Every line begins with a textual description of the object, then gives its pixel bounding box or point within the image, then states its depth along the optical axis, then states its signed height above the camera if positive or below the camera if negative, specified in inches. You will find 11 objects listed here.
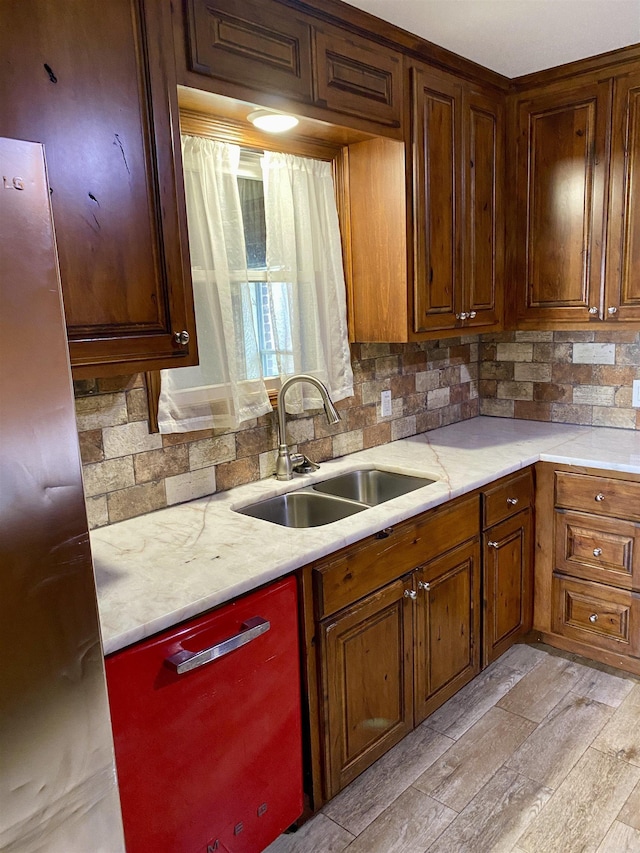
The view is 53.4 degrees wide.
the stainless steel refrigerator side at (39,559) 35.0 -13.3
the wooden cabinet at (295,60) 65.6 +29.5
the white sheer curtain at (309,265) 89.7 +7.5
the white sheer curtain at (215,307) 79.2 +1.6
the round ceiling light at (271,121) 77.8 +24.4
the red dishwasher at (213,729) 52.5 -36.6
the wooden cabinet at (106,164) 51.5 +14.1
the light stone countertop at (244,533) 56.4 -23.8
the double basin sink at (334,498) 87.5 -26.2
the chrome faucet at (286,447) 85.8 -17.9
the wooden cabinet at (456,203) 95.2 +16.9
